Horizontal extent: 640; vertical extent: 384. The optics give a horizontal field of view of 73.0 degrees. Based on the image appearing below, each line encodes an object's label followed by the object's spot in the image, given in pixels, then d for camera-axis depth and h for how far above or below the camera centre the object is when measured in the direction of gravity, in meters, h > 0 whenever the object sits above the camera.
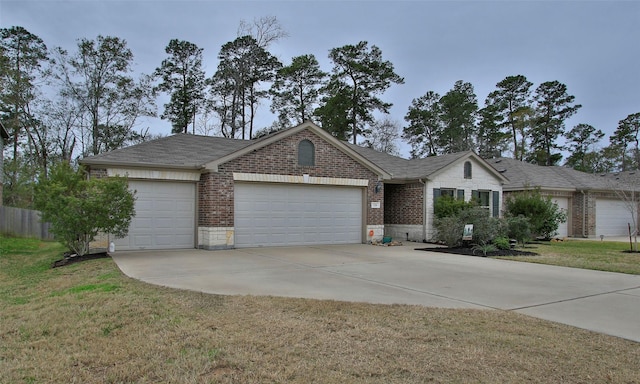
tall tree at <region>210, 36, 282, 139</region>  32.12 +9.07
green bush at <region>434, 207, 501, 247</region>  14.77 -0.87
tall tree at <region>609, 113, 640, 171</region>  47.16 +6.84
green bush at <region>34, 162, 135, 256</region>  11.15 -0.23
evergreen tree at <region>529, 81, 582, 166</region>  43.12 +9.09
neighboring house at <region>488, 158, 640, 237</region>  23.25 +0.31
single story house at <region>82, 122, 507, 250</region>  13.79 +0.34
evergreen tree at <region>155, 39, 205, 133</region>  32.53 +8.66
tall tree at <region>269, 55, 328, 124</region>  34.03 +8.84
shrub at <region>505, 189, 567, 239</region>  18.75 -0.36
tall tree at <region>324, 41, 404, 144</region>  34.38 +9.76
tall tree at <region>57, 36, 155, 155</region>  29.09 +7.64
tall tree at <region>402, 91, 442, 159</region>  42.16 +7.56
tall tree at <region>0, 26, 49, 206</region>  27.34 +7.38
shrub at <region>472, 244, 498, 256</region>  13.99 -1.53
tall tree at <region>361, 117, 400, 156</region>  40.31 +6.21
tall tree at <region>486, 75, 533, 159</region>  43.06 +10.39
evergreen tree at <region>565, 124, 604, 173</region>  47.00 +6.46
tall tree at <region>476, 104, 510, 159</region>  42.97 +6.75
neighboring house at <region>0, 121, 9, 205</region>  22.66 +3.10
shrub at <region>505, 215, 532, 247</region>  16.06 -0.96
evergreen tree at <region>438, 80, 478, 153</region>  41.09 +8.19
